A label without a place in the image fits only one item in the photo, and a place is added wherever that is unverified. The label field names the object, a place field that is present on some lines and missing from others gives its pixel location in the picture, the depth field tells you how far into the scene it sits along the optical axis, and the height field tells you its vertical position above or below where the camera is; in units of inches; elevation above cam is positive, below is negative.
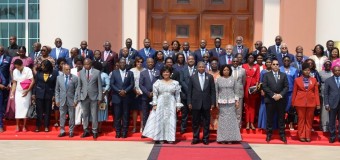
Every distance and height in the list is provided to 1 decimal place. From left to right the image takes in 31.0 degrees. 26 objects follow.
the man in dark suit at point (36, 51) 596.7 -0.9
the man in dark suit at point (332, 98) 538.9 -39.2
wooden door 732.7 +38.5
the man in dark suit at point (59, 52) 606.5 -1.6
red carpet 463.8 -79.2
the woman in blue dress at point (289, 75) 553.6 -19.8
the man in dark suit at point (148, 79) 551.2 -24.7
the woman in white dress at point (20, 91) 568.4 -38.3
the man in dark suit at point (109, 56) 608.5 -5.1
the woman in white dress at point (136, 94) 563.2 -39.0
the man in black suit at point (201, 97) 529.7 -38.9
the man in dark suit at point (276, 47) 602.9 +6.0
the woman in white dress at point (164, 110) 532.1 -50.9
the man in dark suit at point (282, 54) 580.3 -0.7
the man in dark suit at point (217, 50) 609.0 +2.3
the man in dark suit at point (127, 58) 585.2 -6.6
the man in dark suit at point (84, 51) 606.2 -0.3
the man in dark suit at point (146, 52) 613.4 -0.5
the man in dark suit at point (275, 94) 537.6 -35.7
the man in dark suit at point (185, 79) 552.7 -24.4
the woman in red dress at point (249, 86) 561.6 -32.5
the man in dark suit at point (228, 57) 588.7 -4.8
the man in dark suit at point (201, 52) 606.9 +0.2
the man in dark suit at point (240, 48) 610.5 +4.6
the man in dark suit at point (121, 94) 550.9 -38.6
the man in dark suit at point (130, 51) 608.2 +0.3
